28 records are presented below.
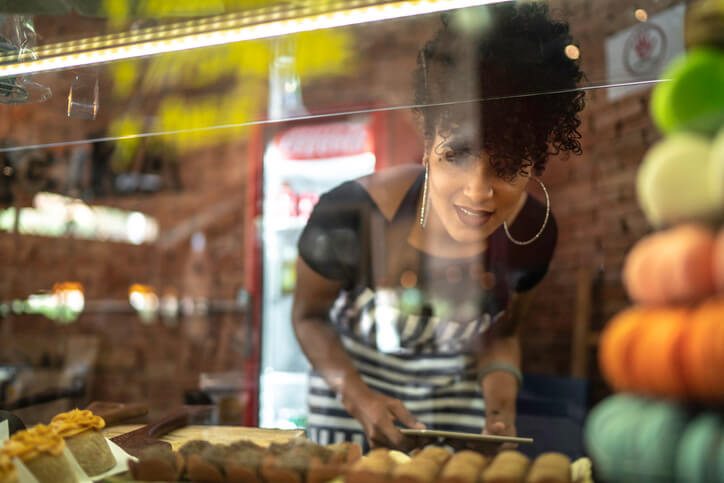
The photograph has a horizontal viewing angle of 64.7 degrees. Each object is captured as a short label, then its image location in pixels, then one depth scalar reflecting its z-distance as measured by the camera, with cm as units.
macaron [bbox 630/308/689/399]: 49
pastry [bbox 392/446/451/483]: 70
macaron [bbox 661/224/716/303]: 49
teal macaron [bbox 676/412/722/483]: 49
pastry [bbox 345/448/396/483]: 72
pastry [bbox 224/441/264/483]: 79
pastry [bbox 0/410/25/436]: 109
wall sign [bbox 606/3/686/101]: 75
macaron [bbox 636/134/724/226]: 51
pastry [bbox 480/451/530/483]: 69
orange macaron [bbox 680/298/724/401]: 47
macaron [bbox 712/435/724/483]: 48
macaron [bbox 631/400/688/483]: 50
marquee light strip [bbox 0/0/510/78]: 90
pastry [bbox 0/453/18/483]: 78
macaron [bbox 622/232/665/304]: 52
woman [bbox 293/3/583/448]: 101
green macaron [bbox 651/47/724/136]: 53
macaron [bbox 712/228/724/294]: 48
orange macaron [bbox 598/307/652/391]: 52
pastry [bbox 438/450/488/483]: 69
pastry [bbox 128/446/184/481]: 81
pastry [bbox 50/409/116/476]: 98
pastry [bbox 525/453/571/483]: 69
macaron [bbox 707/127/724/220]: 50
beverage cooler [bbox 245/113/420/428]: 233
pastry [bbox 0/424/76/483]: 86
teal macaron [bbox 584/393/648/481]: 52
